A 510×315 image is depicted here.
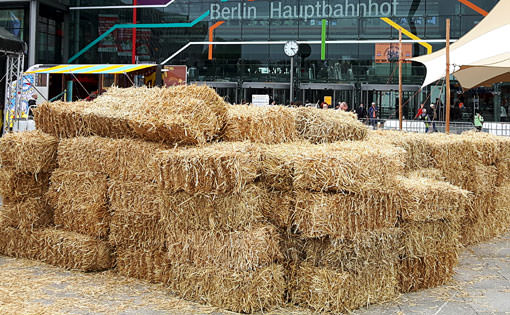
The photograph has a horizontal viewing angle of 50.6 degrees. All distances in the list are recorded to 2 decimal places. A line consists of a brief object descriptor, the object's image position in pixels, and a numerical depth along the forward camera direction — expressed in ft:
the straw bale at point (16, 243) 22.30
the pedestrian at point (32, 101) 73.82
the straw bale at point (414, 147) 24.36
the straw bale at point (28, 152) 22.11
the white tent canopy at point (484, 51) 39.52
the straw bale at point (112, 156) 19.35
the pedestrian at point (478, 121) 76.31
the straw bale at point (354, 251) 16.83
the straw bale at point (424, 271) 19.12
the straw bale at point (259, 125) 19.11
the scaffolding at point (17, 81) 46.29
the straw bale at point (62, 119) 22.02
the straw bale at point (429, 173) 23.75
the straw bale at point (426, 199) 18.08
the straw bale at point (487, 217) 27.09
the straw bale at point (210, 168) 16.19
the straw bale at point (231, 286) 16.49
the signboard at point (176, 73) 88.63
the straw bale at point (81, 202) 20.63
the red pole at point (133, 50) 113.50
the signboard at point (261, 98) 78.07
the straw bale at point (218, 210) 16.58
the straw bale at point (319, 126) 21.08
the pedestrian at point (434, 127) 72.13
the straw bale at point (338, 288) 16.75
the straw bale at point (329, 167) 16.39
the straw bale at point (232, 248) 16.44
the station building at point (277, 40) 96.28
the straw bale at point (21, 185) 22.50
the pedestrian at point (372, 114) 77.98
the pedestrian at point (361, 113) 78.64
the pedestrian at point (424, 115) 86.50
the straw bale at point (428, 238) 18.74
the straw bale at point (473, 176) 26.73
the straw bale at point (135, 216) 19.38
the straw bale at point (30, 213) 22.48
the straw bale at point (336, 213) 16.35
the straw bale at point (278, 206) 17.35
